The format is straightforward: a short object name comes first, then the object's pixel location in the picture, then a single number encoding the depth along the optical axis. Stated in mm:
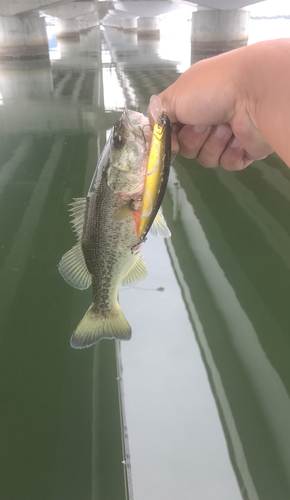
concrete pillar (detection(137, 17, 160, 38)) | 31531
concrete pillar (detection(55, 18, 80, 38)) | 29156
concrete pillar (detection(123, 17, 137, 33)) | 37312
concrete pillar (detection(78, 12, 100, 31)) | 40509
